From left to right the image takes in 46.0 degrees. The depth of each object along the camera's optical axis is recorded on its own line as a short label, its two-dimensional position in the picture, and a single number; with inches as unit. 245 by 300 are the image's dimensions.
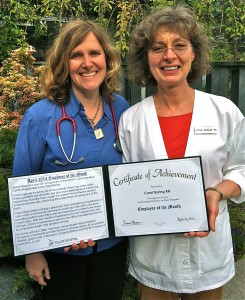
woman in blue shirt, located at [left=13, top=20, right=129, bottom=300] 58.1
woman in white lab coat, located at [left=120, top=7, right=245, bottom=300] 57.6
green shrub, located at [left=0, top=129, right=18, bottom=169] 144.9
